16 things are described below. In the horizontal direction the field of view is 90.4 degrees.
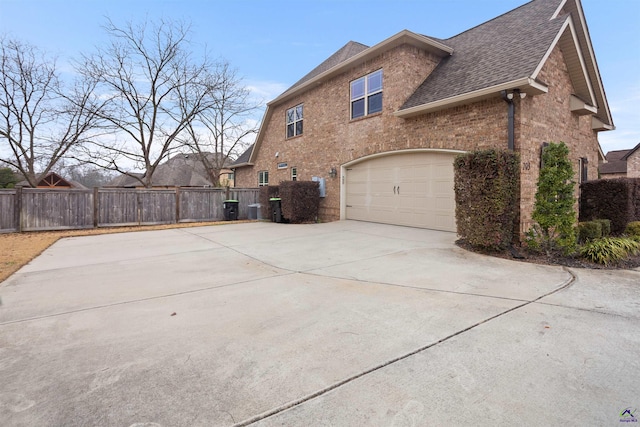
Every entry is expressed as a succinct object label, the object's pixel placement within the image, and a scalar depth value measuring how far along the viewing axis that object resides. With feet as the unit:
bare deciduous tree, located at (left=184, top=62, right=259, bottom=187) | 60.95
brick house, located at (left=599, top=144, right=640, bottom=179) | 81.15
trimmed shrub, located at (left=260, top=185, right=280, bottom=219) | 43.45
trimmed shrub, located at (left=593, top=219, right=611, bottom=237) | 25.17
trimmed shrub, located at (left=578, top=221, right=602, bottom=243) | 22.99
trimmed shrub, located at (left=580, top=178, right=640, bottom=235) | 28.27
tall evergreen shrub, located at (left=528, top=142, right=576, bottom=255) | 19.10
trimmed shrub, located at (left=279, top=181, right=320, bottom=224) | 39.75
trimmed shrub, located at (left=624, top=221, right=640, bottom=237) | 26.35
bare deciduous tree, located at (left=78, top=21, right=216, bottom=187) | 51.60
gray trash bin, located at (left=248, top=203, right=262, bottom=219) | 46.55
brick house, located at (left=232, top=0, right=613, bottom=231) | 24.39
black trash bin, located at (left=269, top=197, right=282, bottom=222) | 41.63
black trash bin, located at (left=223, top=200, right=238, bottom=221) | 45.44
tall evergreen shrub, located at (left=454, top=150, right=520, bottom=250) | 19.71
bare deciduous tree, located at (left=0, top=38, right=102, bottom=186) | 48.80
